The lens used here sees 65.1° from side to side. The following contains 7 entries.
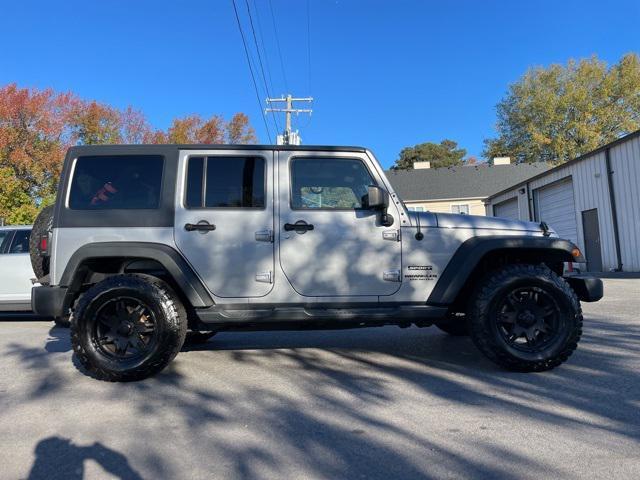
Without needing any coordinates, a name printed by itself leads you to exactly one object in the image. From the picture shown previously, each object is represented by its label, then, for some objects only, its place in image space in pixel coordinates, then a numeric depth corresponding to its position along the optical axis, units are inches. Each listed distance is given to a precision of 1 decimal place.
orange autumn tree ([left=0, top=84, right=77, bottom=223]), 962.7
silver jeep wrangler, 173.8
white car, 331.9
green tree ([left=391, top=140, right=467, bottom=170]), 2454.5
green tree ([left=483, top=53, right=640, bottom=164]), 1549.0
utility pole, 1089.4
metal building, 595.8
